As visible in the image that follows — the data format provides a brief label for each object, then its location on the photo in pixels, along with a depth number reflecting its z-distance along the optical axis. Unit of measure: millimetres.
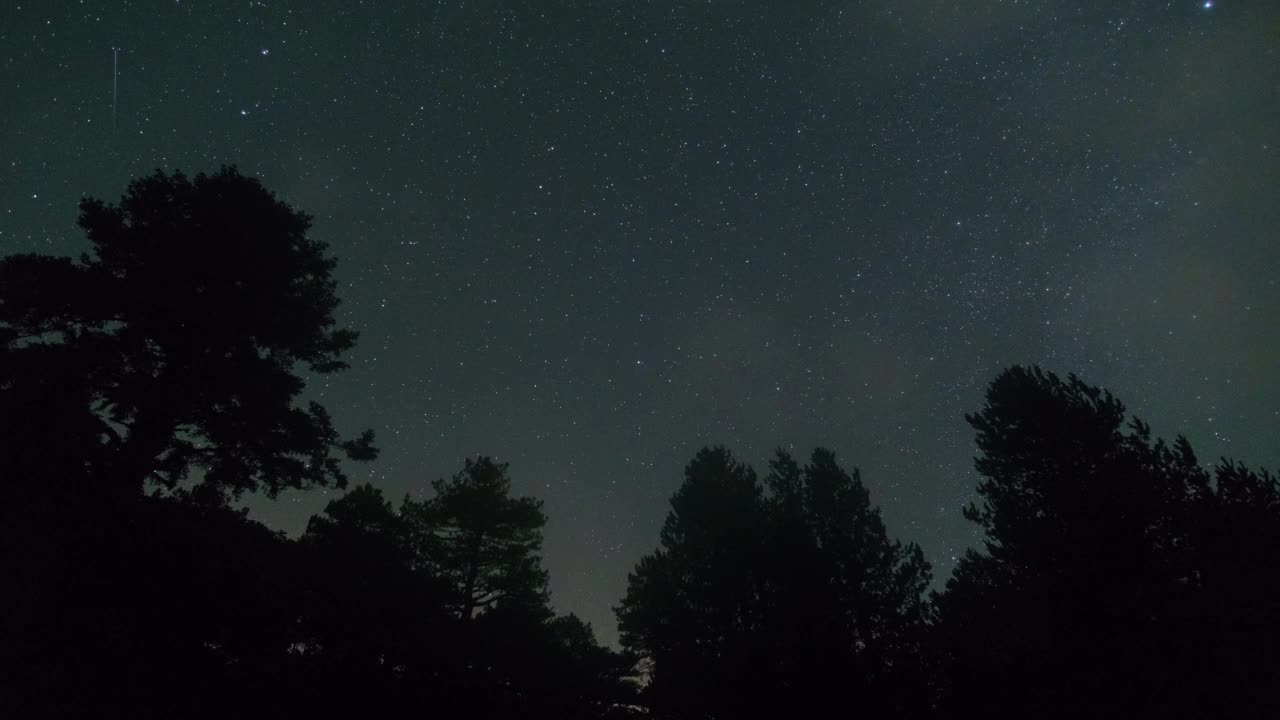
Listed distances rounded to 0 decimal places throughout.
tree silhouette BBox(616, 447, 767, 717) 16344
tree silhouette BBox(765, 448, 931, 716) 15750
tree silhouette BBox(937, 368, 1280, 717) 11141
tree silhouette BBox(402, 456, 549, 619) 20781
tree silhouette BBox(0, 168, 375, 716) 7730
